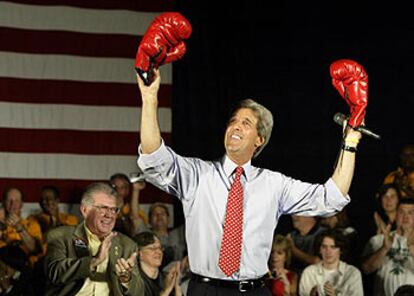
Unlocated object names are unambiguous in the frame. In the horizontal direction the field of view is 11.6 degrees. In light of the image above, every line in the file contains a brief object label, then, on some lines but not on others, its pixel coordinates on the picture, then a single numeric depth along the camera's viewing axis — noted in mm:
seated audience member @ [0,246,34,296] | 11632
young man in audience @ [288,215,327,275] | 12821
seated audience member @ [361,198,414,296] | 11985
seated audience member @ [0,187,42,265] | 13008
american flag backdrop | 14838
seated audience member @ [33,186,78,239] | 13887
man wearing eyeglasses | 9738
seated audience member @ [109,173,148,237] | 13577
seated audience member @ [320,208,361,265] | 12540
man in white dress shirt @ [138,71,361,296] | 7642
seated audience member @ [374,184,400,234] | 12771
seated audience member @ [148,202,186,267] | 13239
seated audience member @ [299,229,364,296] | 11705
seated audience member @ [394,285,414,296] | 10617
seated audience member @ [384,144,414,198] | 13080
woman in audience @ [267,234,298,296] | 11733
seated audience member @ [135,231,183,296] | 11215
